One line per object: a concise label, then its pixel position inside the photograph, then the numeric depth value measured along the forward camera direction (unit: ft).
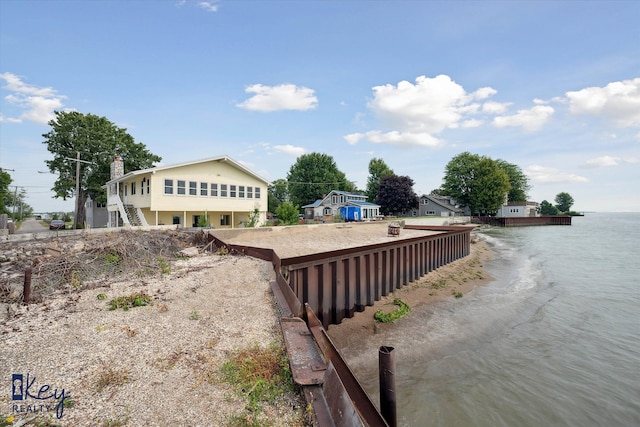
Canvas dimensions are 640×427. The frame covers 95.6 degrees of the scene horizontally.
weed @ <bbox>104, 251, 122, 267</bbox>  30.96
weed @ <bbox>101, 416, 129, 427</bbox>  9.53
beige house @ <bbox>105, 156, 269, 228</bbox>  71.82
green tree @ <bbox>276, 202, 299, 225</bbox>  82.84
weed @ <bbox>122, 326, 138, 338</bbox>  15.79
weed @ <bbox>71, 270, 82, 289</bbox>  24.63
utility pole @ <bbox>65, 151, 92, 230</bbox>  94.76
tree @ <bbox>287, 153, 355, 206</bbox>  220.43
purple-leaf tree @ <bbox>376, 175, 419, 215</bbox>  194.08
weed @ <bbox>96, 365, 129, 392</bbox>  11.60
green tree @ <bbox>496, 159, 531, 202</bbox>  290.56
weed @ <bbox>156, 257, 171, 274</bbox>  28.81
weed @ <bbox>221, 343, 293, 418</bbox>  10.92
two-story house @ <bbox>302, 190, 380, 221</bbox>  153.38
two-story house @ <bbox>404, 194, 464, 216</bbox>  225.15
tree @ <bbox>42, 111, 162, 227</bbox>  117.91
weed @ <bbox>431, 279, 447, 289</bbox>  42.39
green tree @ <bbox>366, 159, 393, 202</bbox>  237.66
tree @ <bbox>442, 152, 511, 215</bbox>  215.92
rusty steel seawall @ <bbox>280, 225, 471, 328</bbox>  27.04
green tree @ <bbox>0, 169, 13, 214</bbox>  136.02
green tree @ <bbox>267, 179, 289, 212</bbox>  243.44
